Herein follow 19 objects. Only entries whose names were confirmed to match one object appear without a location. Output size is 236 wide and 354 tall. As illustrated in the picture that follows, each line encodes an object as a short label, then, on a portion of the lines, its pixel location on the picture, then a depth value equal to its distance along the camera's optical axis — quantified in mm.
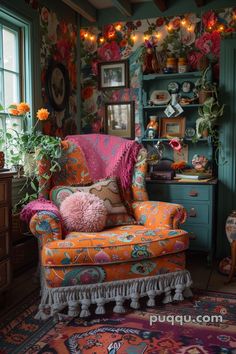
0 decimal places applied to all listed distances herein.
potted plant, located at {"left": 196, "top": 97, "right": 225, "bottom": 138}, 2984
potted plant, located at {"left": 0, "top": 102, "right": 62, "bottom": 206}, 2582
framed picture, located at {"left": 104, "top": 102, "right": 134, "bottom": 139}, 3588
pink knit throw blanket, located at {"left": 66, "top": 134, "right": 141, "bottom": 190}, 2785
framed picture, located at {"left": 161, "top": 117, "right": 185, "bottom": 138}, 3375
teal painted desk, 2914
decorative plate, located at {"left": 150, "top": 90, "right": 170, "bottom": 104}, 3327
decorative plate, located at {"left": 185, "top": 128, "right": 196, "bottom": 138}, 3316
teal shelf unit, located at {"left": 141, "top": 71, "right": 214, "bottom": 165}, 3254
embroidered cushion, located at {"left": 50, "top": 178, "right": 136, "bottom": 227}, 2504
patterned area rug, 1757
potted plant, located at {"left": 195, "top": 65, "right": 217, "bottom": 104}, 3029
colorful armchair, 2021
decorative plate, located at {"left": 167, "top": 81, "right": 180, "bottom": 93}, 3309
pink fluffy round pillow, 2301
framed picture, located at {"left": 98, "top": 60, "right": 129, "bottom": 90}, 3564
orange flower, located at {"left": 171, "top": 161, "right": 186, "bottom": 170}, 3248
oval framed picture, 3225
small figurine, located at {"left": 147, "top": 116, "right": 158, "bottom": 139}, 3336
